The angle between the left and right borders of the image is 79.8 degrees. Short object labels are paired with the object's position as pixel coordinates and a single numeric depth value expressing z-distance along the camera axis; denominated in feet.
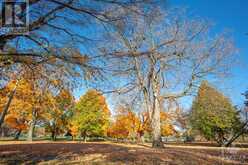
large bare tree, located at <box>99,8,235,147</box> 35.68
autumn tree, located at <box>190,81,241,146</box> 64.21
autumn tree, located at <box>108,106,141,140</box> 90.15
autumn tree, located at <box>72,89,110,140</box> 86.70
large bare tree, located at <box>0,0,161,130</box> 10.76
